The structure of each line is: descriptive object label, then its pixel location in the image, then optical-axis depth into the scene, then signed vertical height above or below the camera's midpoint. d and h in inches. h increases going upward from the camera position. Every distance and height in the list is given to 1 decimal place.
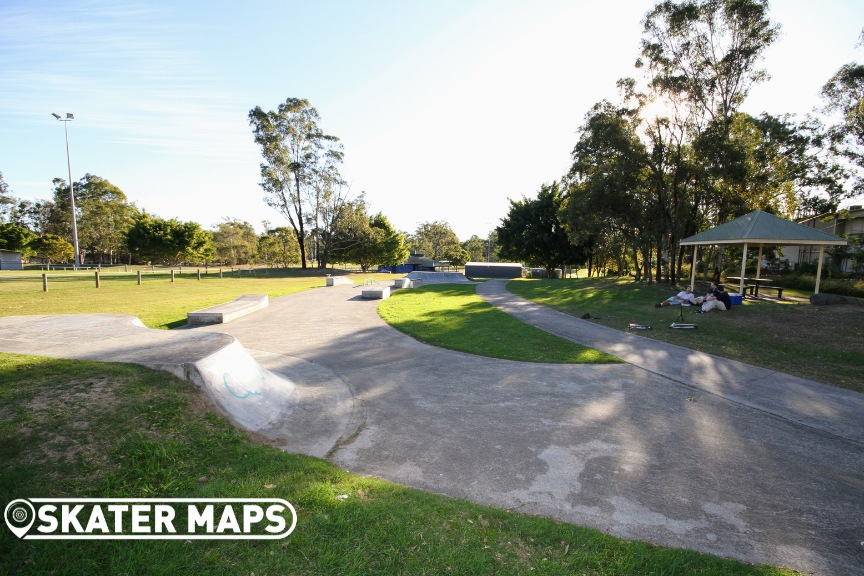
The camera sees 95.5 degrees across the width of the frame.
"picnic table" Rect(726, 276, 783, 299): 695.2 -56.3
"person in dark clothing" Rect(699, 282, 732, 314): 576.8 -63.1
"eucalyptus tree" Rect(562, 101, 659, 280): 909.8 +178.7
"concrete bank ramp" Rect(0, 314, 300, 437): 197.5 -61.8
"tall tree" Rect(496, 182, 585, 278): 1664.6 +100.6
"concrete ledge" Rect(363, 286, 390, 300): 778.2 -77.5
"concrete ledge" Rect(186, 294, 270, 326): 465.1 -75.0
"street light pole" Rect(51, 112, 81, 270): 1450.4 +343.0
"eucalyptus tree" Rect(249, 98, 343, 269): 1875.0 +484.8
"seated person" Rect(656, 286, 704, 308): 589.4 -65.3
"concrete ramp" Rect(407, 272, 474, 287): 1382.9 -83.0
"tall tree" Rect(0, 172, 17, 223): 2411.4 +306.0
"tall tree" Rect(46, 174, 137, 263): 2444.6 +233.1
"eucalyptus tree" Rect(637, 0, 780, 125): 847.1 +463.1
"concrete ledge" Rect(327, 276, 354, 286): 1126.0 -81.0
